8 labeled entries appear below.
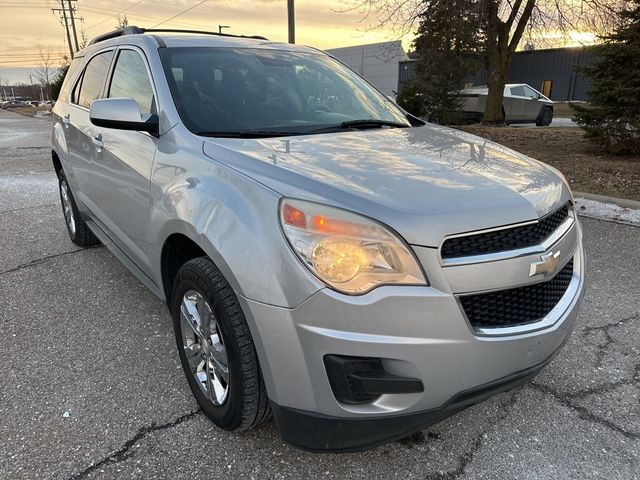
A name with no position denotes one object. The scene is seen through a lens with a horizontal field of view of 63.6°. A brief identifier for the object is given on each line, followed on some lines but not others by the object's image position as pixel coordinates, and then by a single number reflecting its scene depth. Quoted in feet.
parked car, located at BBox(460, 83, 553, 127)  55.57
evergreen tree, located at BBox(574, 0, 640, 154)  26.86
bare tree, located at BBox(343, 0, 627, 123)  40.81
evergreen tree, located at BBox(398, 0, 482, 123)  50.75
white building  136.77
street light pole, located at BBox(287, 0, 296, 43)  50.23
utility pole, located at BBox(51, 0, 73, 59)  153.81
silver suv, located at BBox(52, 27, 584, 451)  5.82
